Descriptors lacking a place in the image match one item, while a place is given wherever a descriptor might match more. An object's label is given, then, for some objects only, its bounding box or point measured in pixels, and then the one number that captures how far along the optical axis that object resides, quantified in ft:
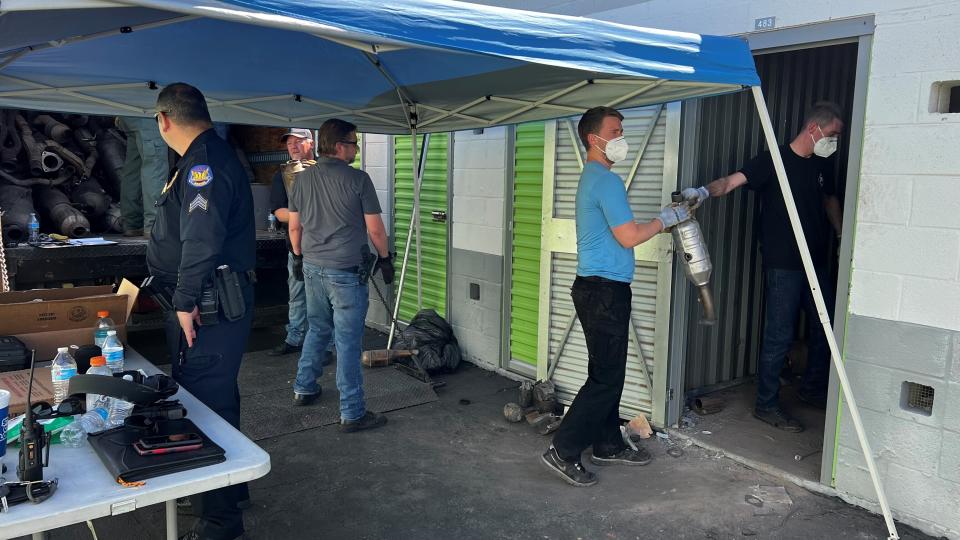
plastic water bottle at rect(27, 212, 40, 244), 20.90
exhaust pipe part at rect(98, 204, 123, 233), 25.08
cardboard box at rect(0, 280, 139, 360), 9.70
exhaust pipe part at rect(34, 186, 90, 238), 22.90
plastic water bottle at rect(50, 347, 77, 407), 8.14
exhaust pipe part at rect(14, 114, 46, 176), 24.90
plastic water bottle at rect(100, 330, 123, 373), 9.08
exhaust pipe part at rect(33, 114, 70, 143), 26.63
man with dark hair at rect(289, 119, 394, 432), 14.49
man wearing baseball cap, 19.58
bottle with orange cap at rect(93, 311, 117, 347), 9.83
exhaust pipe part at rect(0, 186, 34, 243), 21.35
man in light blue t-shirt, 11.59
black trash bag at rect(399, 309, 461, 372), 19.24
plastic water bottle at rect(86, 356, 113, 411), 7.59
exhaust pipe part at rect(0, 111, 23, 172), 24.48
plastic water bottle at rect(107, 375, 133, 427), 7.55
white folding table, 5.58
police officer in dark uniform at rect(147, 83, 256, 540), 9.34
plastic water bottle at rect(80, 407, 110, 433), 7.24
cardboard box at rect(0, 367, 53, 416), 7.92
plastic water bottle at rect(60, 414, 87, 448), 7.06
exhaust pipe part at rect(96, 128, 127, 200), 27.20
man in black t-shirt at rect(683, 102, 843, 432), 13.71
